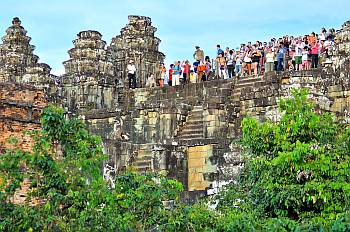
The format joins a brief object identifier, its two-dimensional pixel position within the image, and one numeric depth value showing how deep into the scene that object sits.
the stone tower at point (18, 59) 49.56
